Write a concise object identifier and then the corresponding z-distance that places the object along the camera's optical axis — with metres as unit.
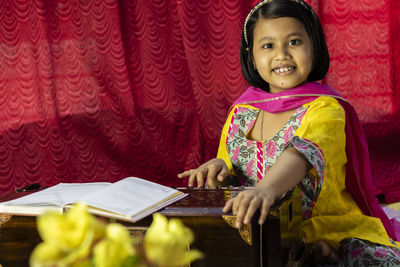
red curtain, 2.18
